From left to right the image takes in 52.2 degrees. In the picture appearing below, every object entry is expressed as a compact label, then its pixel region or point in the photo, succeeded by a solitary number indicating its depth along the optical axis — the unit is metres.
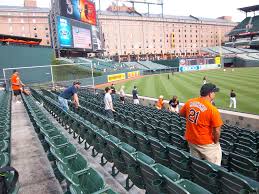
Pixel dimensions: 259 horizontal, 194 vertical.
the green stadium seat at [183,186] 3.15
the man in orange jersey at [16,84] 15.36
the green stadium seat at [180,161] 4.57
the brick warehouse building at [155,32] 101.01
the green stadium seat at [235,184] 3.34
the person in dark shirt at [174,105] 14.64
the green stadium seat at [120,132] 7.22
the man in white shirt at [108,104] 10.62
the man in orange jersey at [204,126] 4.59
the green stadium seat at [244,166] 4.52
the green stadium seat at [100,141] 5.96
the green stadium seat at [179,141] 6.40
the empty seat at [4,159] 4.16
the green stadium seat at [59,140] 5.66
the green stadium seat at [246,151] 5.76
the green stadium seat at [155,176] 3.63
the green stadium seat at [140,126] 8.38
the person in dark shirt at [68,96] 10.84
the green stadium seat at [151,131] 7.64
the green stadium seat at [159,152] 5.25
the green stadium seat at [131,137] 6.60
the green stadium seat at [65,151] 4.56
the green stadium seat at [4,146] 4.85
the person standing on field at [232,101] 17.16
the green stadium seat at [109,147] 5.46
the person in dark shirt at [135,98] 20.05
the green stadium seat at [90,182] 3.64
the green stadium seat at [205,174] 3.96
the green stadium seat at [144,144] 5.95
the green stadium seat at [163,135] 7.02
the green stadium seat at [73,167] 3.72
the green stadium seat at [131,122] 9.07
